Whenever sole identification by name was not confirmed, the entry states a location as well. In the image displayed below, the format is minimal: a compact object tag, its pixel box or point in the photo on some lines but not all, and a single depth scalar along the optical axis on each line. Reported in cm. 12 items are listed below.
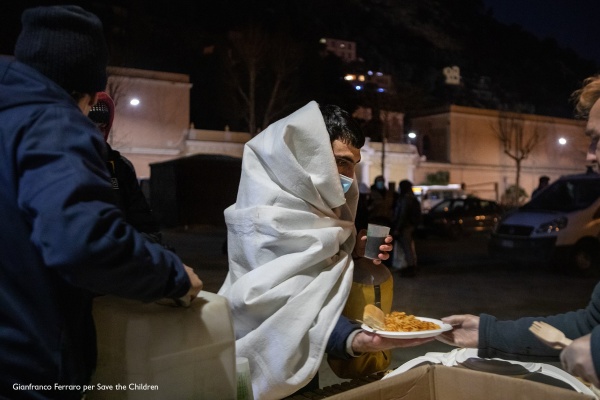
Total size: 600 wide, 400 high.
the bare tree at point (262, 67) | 3772
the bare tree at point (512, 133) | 5322
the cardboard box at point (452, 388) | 192
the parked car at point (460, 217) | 2238
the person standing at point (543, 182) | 1576
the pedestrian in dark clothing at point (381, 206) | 1260
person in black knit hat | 133
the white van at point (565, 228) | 1240
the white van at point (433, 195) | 2902
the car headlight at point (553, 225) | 1238
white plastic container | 151
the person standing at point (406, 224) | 1240
